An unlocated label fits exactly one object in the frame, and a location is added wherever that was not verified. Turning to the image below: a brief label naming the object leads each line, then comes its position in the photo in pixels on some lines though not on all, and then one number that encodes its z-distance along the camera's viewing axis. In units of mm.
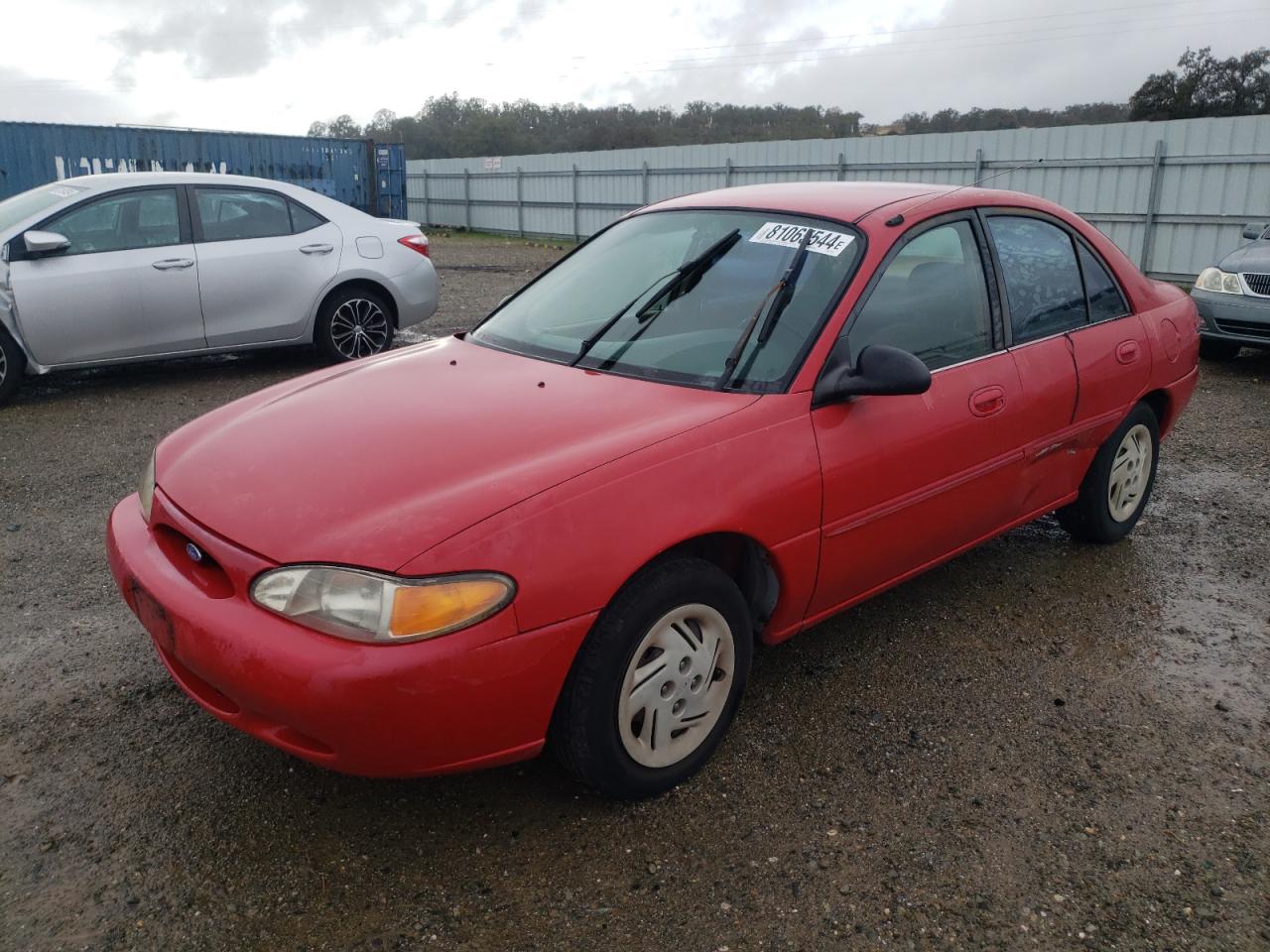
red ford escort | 2260
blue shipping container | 18125
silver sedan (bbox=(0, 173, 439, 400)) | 6855
